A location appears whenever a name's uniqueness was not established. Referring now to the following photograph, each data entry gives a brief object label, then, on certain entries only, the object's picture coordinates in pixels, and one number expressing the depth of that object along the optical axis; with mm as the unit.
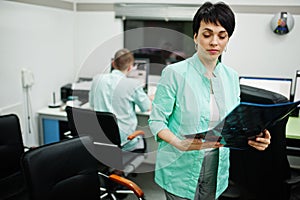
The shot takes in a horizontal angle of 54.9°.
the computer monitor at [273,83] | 2422
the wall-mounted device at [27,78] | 2486
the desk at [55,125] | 2643
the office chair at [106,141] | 1975
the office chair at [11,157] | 1771
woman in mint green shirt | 1213
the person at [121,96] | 2275
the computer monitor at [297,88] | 2412
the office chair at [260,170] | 1639
